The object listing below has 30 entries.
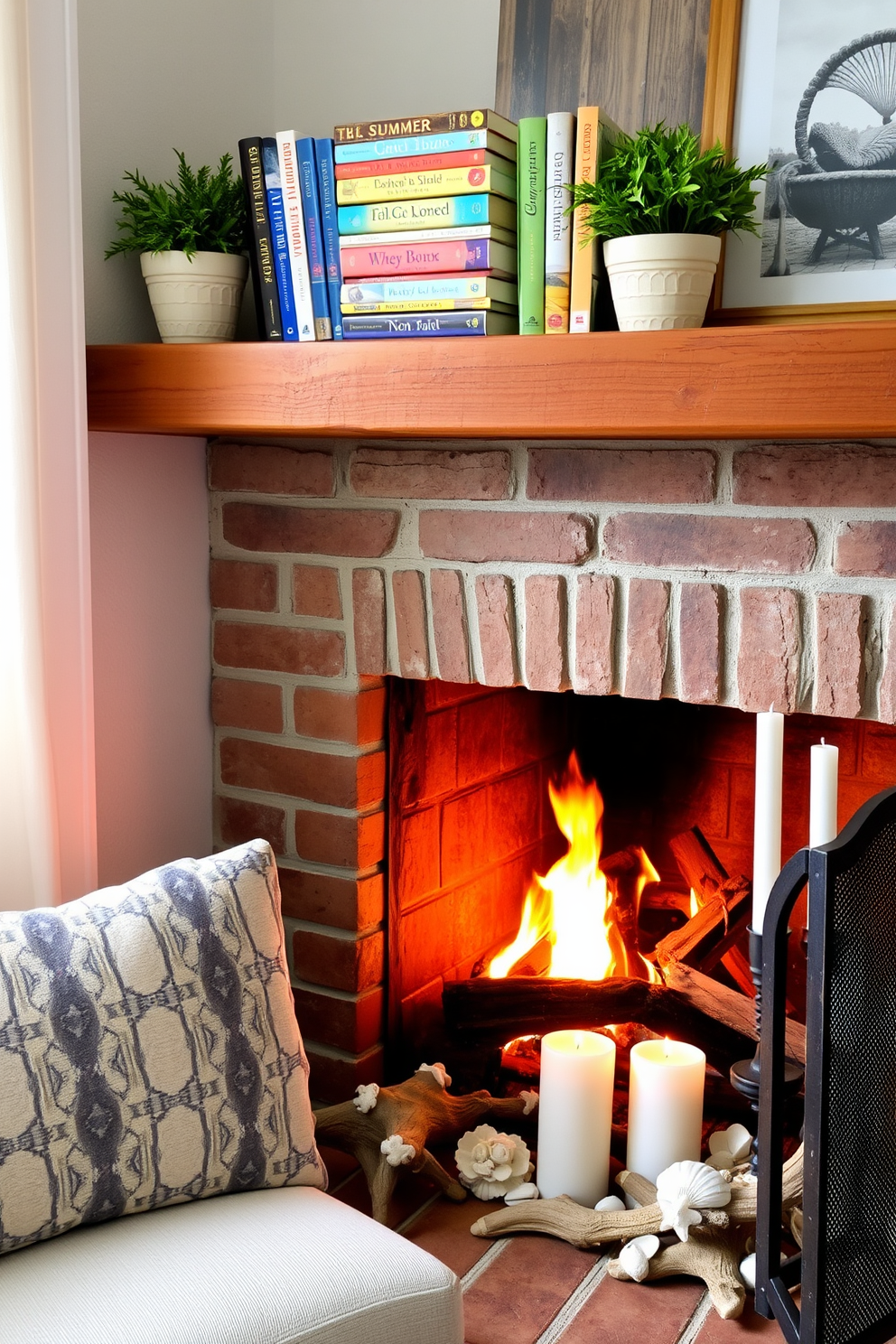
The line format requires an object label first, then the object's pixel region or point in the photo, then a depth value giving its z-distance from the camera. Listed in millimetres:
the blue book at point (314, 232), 1483
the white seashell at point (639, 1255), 1476
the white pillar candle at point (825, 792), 1205
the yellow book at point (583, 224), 1333
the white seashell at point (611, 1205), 1612
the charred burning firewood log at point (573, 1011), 1791
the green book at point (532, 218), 1367
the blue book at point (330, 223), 1469
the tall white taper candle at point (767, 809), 1249
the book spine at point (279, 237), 1512
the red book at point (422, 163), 1359
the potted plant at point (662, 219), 1274
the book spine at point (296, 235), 1494
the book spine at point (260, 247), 1521
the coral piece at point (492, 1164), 1658
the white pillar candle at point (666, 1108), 1607
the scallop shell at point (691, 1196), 1443
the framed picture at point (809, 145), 1356
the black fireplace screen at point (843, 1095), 1024
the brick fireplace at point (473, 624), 1395
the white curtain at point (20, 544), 1357
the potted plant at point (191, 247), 1562
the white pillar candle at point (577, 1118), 1623
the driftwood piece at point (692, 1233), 1433
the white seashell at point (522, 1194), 1654
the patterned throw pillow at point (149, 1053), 1142
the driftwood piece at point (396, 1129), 1589
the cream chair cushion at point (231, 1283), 1032
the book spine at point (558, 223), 1354
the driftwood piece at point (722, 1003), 1742
